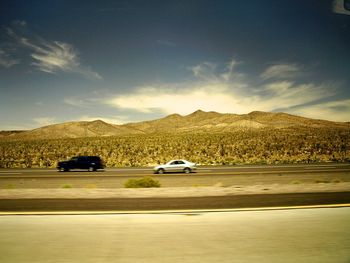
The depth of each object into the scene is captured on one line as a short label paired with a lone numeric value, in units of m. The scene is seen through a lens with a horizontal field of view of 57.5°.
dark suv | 33.94
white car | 29.44
